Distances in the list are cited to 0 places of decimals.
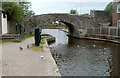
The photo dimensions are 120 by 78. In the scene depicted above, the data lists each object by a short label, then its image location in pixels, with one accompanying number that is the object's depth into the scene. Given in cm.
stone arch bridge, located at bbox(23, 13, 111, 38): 1981
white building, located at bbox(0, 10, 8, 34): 1404
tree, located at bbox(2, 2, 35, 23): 1531
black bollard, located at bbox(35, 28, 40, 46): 1024
